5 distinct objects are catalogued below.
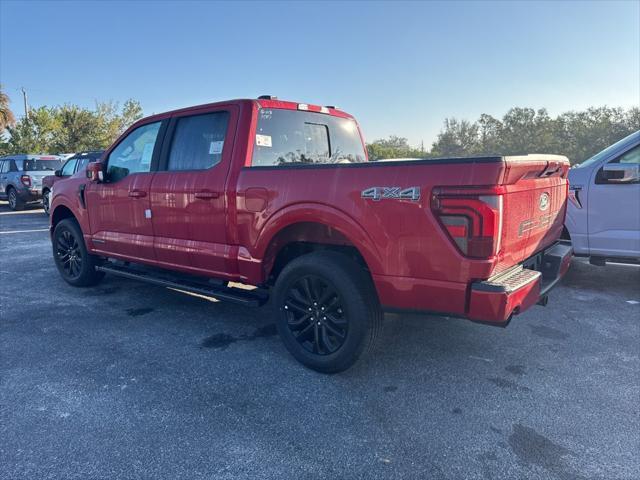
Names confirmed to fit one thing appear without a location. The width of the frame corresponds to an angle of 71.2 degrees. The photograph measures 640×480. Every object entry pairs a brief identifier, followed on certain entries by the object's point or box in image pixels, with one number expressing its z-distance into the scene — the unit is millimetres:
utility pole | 33969
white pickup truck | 5043
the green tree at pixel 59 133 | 32312
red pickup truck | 2596
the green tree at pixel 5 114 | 29528
